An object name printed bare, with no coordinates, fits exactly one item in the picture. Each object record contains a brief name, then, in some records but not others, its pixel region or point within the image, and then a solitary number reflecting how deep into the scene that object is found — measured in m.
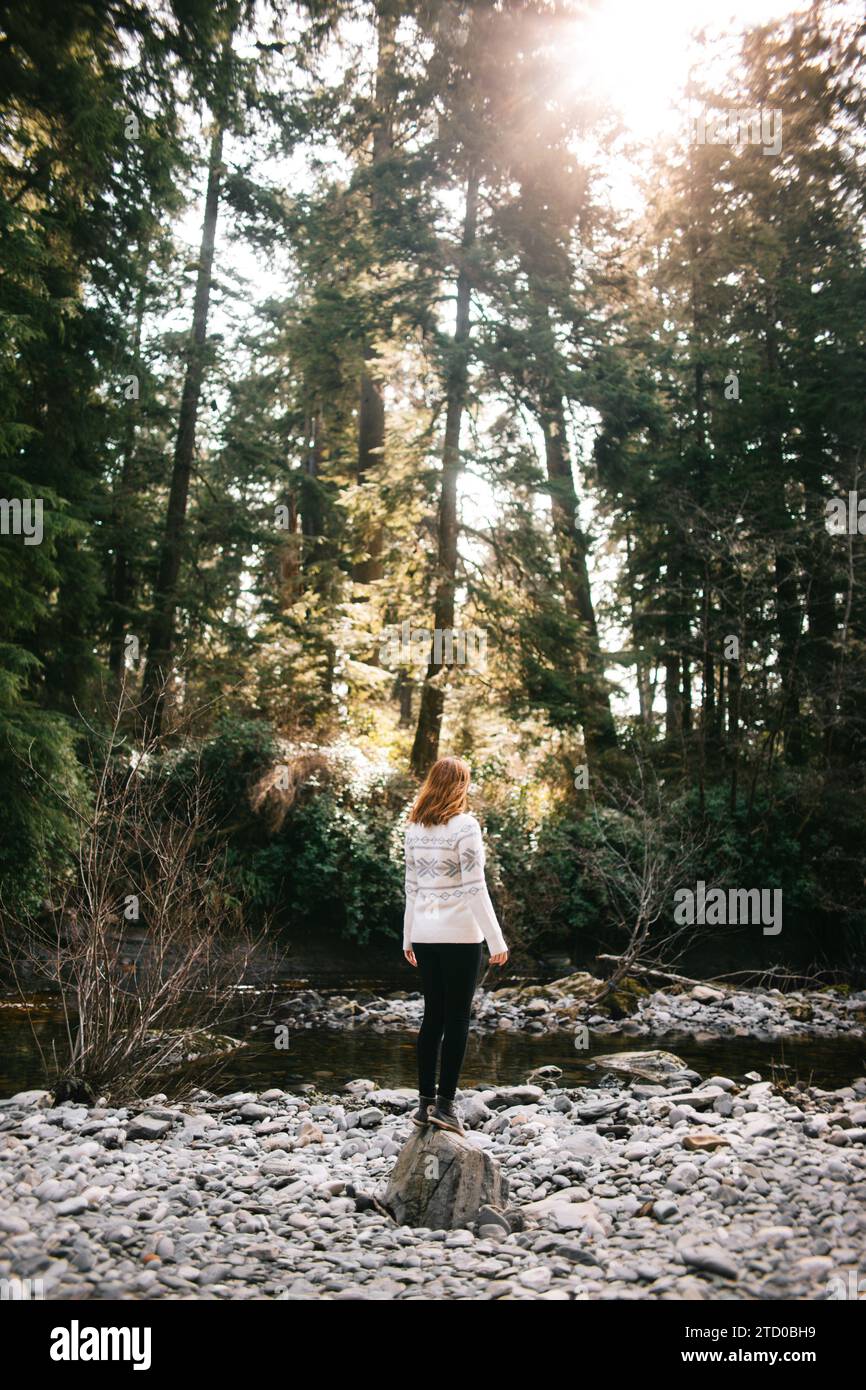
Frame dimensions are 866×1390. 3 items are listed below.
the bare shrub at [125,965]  7.18
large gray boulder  5.16
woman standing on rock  5.43
